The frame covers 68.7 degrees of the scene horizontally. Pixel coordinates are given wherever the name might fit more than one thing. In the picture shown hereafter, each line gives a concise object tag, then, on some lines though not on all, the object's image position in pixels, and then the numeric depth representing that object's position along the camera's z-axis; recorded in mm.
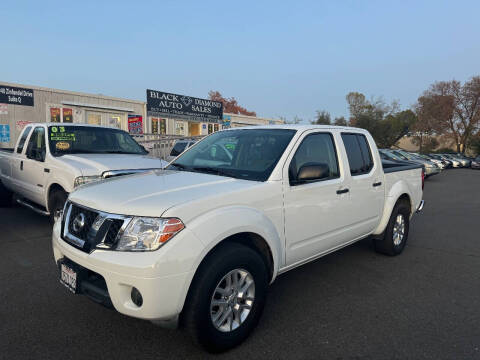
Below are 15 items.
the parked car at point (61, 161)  5328
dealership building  16844
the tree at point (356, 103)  60356
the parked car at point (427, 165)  18156
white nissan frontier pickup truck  2326
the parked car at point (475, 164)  31588
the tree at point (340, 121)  51725
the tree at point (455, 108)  45000
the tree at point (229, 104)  53188
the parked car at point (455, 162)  31367
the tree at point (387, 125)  49969
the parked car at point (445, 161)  30012
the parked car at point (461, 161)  32094
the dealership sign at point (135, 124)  21344
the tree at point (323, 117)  50778
